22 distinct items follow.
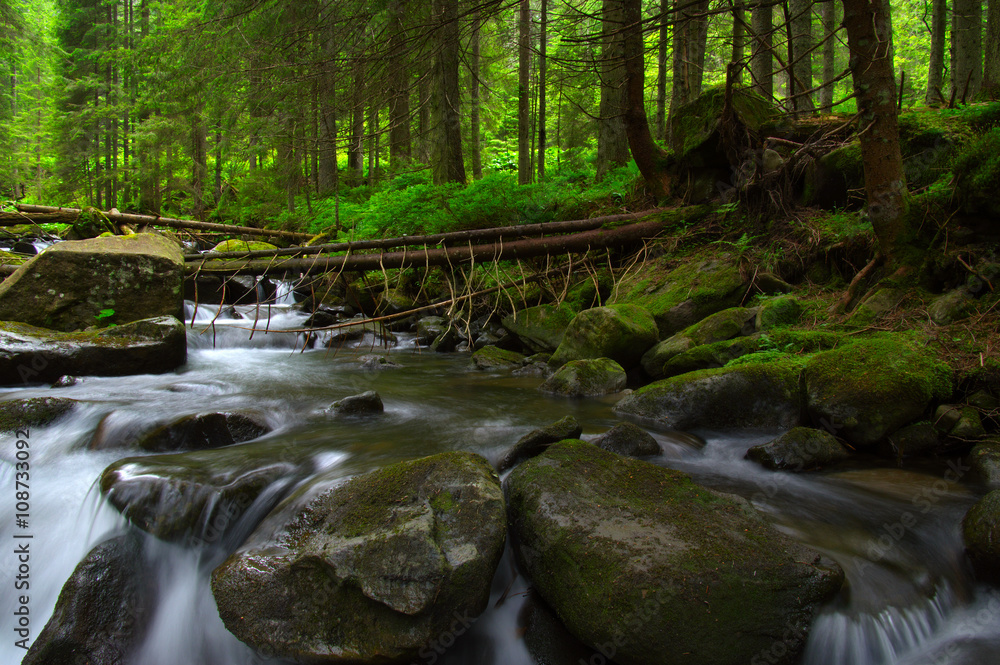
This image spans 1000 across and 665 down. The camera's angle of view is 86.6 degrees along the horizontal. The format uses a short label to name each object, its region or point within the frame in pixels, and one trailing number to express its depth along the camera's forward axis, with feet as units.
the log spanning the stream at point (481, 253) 25.09
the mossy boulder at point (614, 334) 20.01
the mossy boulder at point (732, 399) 14.48
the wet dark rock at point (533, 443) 12.20
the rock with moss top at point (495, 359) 24.86
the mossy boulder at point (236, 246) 39.14
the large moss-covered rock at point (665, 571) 7.45
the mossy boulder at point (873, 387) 12.35
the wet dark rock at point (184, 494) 10.30
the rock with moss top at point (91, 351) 18.49
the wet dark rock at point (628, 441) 13.02
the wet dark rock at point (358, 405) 17.52
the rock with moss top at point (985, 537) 8.70
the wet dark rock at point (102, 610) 8.46
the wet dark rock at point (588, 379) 19.06
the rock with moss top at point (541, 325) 25.14
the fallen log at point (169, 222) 37.63
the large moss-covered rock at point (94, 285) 21.26
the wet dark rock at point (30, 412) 14.05
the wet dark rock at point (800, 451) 12.43
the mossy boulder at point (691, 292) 21.22
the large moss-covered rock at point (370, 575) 7.88
